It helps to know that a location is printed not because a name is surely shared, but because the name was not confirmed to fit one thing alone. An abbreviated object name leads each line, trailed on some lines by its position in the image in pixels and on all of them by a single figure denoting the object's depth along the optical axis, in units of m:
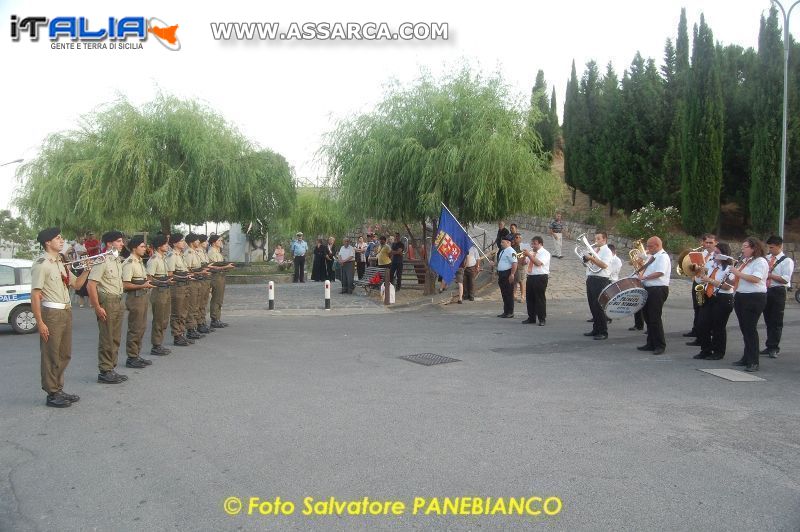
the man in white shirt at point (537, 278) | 13.70
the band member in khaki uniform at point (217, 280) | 13.68
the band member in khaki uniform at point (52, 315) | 7.21
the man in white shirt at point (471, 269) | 18.30
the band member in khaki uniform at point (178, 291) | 11.31
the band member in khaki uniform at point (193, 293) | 12.05
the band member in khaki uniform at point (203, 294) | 12.73
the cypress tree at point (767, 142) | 25.30
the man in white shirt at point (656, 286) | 10.38
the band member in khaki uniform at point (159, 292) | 10.35
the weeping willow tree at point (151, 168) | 19.14
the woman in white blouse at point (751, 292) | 8.89
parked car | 13.43
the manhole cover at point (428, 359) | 9.80
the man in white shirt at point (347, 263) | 21.61
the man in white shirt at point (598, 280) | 11.95
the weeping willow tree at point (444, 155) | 18.06
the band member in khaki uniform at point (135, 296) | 9.27
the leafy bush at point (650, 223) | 27.74
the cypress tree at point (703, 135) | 26.95
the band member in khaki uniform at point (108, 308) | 8.38
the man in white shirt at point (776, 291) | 10.02
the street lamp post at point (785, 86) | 19.78
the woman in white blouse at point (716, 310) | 9.70
